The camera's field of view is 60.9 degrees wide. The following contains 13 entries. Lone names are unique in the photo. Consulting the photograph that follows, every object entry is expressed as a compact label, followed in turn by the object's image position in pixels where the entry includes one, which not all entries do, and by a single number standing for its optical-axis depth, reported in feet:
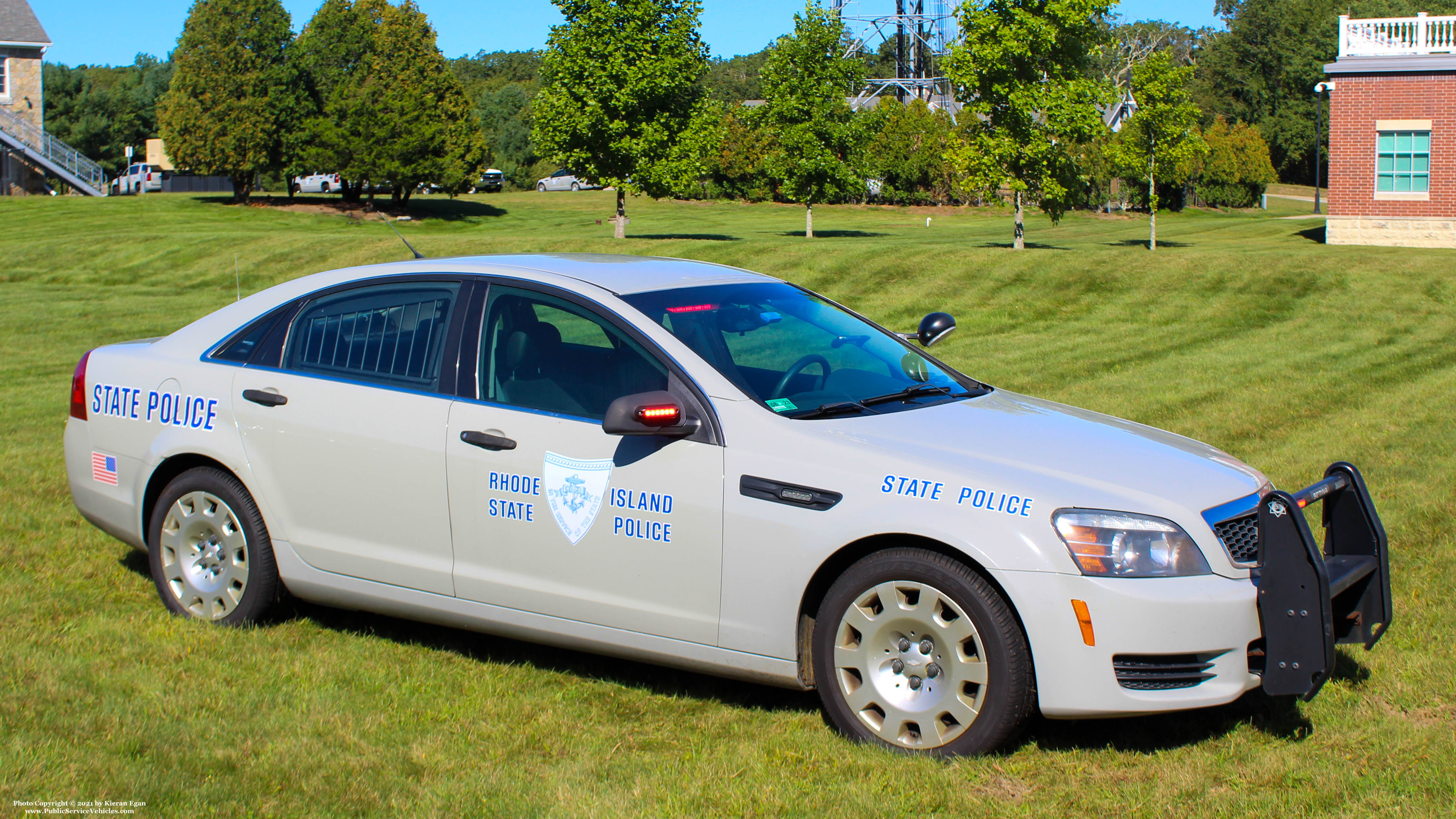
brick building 96.12
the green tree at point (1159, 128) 94.99
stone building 167.63
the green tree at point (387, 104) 156.87
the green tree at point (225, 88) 155.94
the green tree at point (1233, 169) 187.01
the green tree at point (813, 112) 118.01
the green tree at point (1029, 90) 91.66
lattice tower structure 210.38
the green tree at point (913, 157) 186.19
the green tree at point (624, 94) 106.83
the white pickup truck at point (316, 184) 221.37
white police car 12.45
